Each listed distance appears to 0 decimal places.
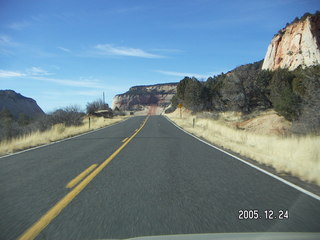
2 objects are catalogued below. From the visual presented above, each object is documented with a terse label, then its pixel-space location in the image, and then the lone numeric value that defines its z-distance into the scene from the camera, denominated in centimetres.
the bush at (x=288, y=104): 2794
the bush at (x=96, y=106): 6318
